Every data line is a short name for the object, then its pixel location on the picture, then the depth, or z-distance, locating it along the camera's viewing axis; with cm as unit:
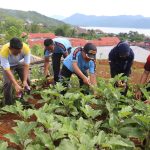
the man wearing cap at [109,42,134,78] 314
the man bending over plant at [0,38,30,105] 277
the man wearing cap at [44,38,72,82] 352
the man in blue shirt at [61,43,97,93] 282
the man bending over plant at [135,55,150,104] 289
